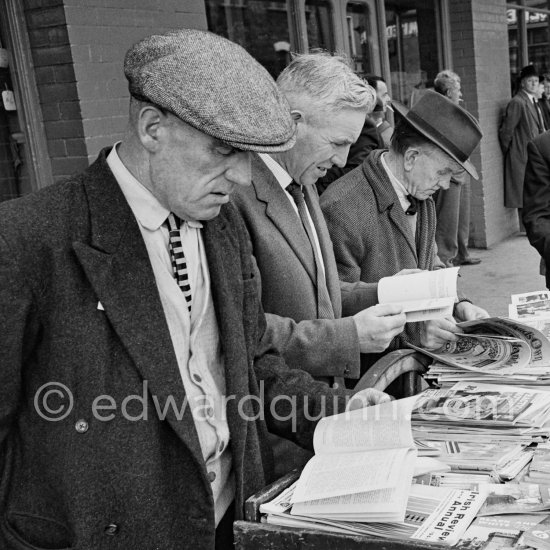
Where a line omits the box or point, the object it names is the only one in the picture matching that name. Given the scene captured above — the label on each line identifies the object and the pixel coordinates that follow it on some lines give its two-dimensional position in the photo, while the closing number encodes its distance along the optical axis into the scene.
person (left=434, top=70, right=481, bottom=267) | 6.89
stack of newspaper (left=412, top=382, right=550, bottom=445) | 2.00
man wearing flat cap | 1.50
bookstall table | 1.54
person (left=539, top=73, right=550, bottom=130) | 9.38
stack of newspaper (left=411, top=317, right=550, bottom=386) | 2.38
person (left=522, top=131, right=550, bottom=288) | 3.93
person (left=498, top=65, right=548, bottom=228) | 8.80
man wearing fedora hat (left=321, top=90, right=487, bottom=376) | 2.78
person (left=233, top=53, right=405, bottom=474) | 2.21
